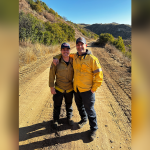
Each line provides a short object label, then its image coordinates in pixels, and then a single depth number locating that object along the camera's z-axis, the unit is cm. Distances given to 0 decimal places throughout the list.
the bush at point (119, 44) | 1818
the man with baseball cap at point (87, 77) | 206
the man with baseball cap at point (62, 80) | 233
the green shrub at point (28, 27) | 846
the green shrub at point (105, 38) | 1936
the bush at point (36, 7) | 2079
